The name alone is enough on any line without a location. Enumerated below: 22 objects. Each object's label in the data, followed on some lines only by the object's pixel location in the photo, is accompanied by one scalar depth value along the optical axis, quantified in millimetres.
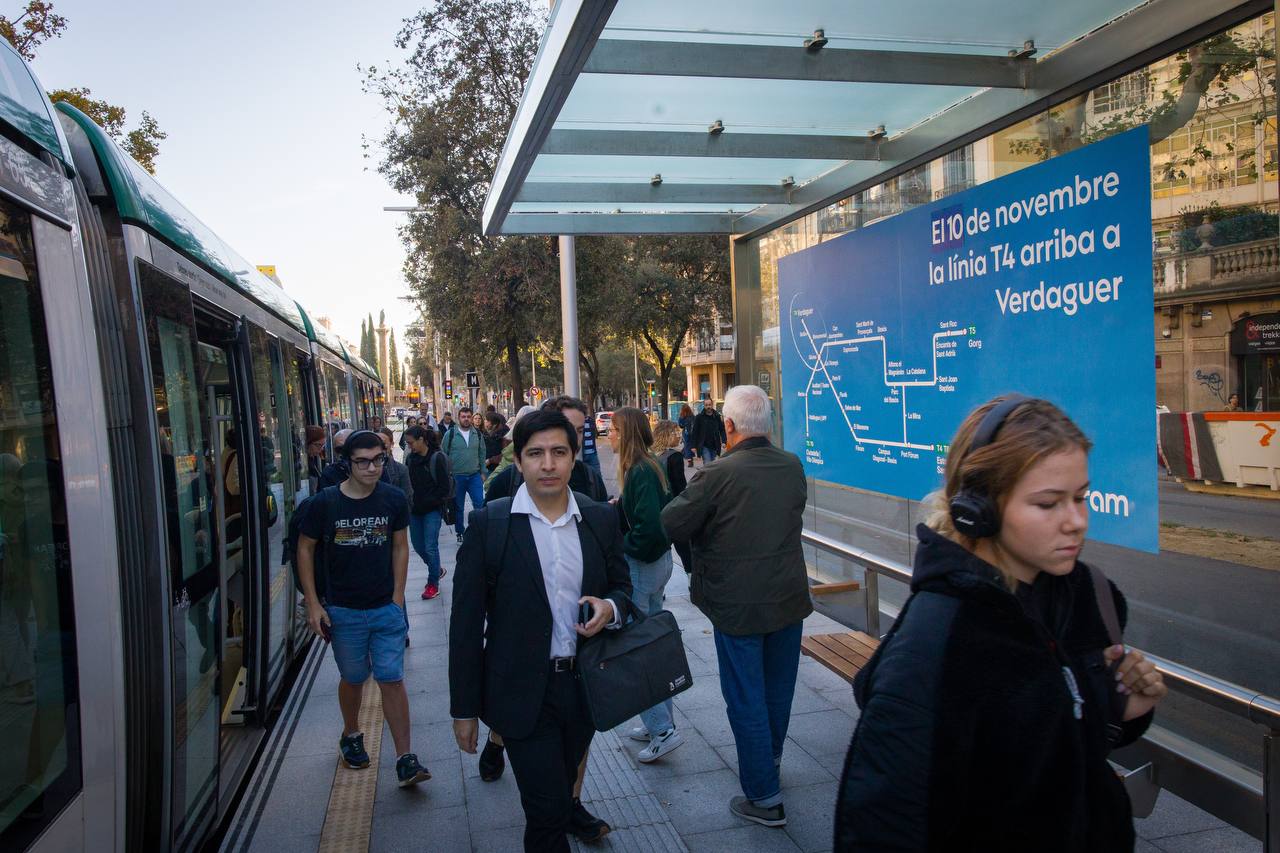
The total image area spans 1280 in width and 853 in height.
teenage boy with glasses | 4625
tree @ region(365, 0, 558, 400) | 20484
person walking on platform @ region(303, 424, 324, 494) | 8312
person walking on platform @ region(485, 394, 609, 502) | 4750
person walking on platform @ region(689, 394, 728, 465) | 21578
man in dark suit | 3062
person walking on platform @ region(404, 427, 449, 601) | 8766
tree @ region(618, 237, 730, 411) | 30494
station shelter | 3709
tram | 2395
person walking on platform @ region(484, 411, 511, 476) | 12922
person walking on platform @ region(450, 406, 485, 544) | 11797
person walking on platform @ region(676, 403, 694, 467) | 24891
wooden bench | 4940
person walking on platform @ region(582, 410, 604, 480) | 7102
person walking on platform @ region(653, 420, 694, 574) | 5359
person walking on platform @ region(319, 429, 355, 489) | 6410
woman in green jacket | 4895
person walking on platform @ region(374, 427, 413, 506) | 7482
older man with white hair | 4051
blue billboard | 4156
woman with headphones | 1460
